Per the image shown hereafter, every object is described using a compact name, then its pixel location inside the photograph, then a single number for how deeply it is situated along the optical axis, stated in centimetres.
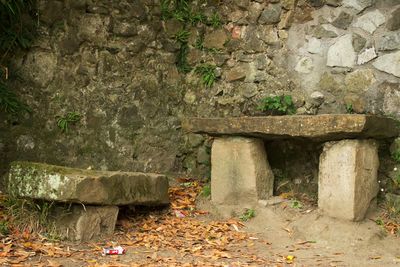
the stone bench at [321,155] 441
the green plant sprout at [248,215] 487
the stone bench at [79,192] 414
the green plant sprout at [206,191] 532
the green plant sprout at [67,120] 540
